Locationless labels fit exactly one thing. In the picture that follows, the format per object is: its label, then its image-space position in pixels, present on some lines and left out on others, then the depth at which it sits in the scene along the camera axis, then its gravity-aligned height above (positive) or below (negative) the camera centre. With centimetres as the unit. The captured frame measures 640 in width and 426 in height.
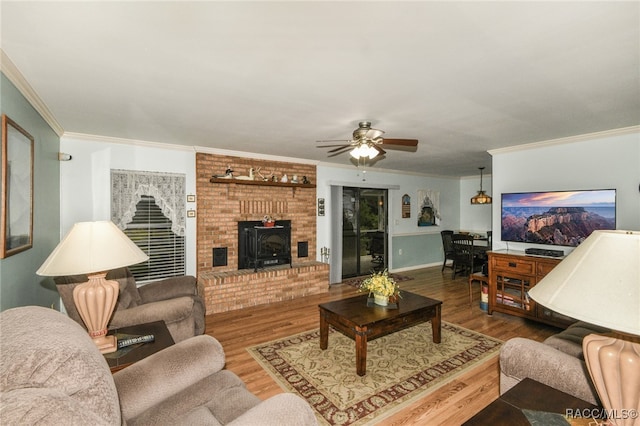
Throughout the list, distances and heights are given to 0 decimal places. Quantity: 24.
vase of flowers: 296 -74
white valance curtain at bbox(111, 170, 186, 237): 398 +28
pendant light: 626 +29
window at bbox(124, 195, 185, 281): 413 -40
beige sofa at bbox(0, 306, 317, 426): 77 -60
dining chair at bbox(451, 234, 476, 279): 593 -83
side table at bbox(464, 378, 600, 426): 122 -83
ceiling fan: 299 +73
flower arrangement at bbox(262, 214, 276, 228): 493 -13
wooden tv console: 361 -91
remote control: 183 -78
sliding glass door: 622 -37
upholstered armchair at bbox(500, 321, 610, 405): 158 -88
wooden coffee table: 258 -97
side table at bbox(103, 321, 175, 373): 165 -80
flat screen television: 354 -3
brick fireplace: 441 -25
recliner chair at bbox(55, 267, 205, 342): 230 -79
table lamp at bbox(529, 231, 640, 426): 82 -26
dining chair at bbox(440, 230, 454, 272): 669 -72
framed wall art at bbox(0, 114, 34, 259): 189 +17
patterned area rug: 222 -139
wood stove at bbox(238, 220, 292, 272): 470 -51
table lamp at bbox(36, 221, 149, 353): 165 -28
